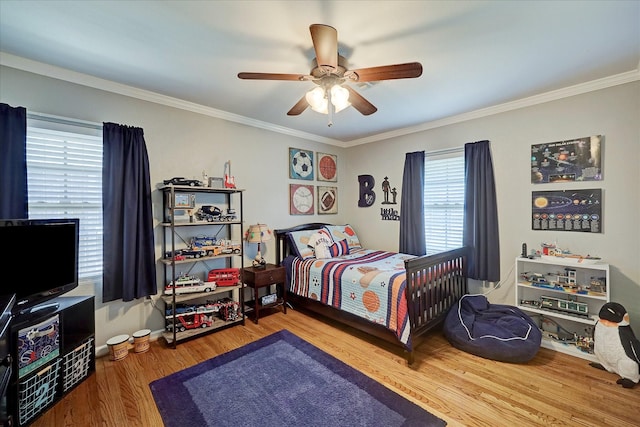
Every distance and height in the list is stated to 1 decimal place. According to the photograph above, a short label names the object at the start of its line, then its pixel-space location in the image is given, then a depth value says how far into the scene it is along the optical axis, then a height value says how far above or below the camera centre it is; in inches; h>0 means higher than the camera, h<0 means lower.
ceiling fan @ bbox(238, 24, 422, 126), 60.7 +36.9
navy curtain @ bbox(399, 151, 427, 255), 149.0 +2.9
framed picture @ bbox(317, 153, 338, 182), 176.6 +30.9
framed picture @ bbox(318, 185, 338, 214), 177.2 +8.5
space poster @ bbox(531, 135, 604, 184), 101.9 +20.4
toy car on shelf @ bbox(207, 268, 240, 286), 119.0 -28.4
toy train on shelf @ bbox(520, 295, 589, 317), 99.4 -36.2
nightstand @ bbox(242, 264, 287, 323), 126.4 -32.9
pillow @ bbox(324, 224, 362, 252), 162.2 -13.8
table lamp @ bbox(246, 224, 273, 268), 131.4 -10.9
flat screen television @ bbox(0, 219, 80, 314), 67.1 -12.6
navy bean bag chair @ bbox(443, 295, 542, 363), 92.1 -44.1
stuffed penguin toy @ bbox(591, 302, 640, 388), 80.0 -42.4
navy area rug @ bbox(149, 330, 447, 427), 68.6 -52.6
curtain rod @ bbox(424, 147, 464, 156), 137.2 +32.3
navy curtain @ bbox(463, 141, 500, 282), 123.0 -1.1
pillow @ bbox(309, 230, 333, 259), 141.0 -16.8
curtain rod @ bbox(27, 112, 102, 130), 86.8 +31.9
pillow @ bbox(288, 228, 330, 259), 141.7 -17.2
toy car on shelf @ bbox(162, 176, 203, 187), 106.0 +12.7
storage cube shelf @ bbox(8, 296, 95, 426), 65.1 -39.0
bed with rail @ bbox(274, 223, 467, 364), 95.9 -29.7
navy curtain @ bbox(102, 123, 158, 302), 97.0 -1.3
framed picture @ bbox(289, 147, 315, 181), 160.4 +30.0
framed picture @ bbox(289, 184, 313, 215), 161.0 +8.3
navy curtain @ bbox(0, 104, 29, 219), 78.5 +15.5
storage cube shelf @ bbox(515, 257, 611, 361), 97.3 -34.8
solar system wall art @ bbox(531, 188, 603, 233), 101.7 +0.5
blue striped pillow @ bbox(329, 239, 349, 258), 146.5 -20.2
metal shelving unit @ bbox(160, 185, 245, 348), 107.3 -18.1
